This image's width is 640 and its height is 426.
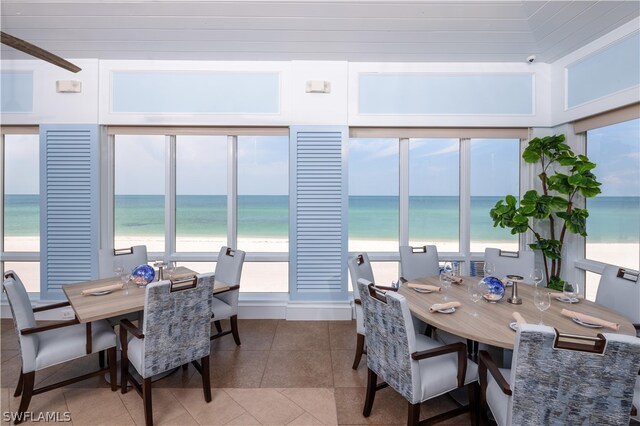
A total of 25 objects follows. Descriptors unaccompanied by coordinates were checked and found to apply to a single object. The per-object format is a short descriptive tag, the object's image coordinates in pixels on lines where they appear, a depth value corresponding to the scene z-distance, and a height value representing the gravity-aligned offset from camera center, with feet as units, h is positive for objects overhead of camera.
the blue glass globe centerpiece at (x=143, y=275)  7.63 -1.78
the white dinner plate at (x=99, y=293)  6.97 -2.05
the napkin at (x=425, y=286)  7.34 -1.96
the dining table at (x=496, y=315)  5.05 -2.08
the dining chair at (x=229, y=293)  8.53 -2.58
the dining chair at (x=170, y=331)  5.54 -2.50
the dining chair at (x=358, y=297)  7.51 -2.29
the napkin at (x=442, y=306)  5.93 -1.96
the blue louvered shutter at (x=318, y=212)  10.78 -0.05
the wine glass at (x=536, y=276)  6.46 -1.45
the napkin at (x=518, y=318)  5.27 -1.99
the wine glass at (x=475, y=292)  6.53 -1.93
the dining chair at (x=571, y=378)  3.54 -2.12
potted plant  9.10 +0.36
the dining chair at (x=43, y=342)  5.72 -2.90
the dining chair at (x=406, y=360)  4.88 -2.74
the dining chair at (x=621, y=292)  6.29 -1.81
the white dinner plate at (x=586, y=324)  5.23 -2.05
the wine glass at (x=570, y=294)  6.46 -1.82
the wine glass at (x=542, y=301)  5.57 -1.82
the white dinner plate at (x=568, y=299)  6.49 -1.97
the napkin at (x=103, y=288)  6.97 -2.02
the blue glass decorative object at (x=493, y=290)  6.55 -1.81
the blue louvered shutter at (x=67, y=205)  10.78 +0.13
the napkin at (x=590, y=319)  5.11 -1.98
